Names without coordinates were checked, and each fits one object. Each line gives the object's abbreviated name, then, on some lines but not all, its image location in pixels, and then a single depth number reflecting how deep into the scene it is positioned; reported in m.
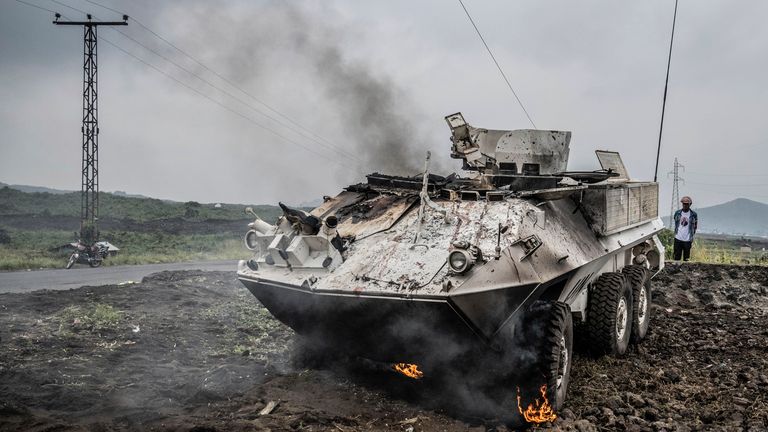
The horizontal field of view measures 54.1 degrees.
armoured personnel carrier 5.59
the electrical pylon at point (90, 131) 19.78
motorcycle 18.62
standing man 13.66
